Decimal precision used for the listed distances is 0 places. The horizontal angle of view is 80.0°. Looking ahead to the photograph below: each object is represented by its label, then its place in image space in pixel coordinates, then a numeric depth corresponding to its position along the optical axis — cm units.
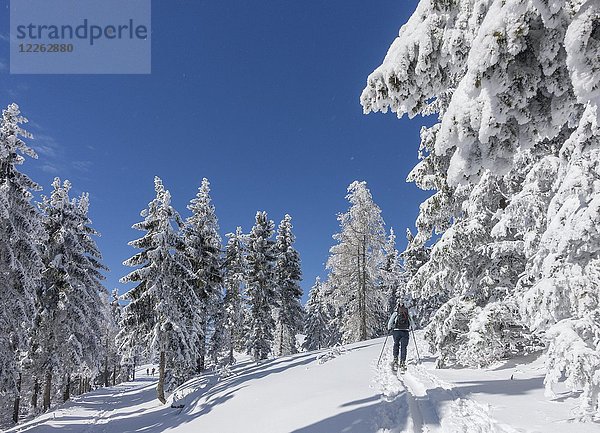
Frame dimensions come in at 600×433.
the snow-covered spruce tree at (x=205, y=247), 2817
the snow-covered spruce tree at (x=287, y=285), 3462
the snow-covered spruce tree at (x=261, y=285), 3059
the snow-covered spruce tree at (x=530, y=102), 283
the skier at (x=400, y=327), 1181
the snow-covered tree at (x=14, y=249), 1535
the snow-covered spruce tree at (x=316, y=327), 4903
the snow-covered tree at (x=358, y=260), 2794
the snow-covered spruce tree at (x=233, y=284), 3141
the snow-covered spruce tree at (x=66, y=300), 2275
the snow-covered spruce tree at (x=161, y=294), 2180
